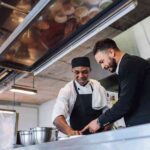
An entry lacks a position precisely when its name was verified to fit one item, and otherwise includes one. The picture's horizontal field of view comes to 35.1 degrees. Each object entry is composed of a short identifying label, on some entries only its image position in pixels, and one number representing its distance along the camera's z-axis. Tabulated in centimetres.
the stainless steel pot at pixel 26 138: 164
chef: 203
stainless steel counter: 76
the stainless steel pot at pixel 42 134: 158
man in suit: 130
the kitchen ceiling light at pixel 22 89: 362
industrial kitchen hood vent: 159
